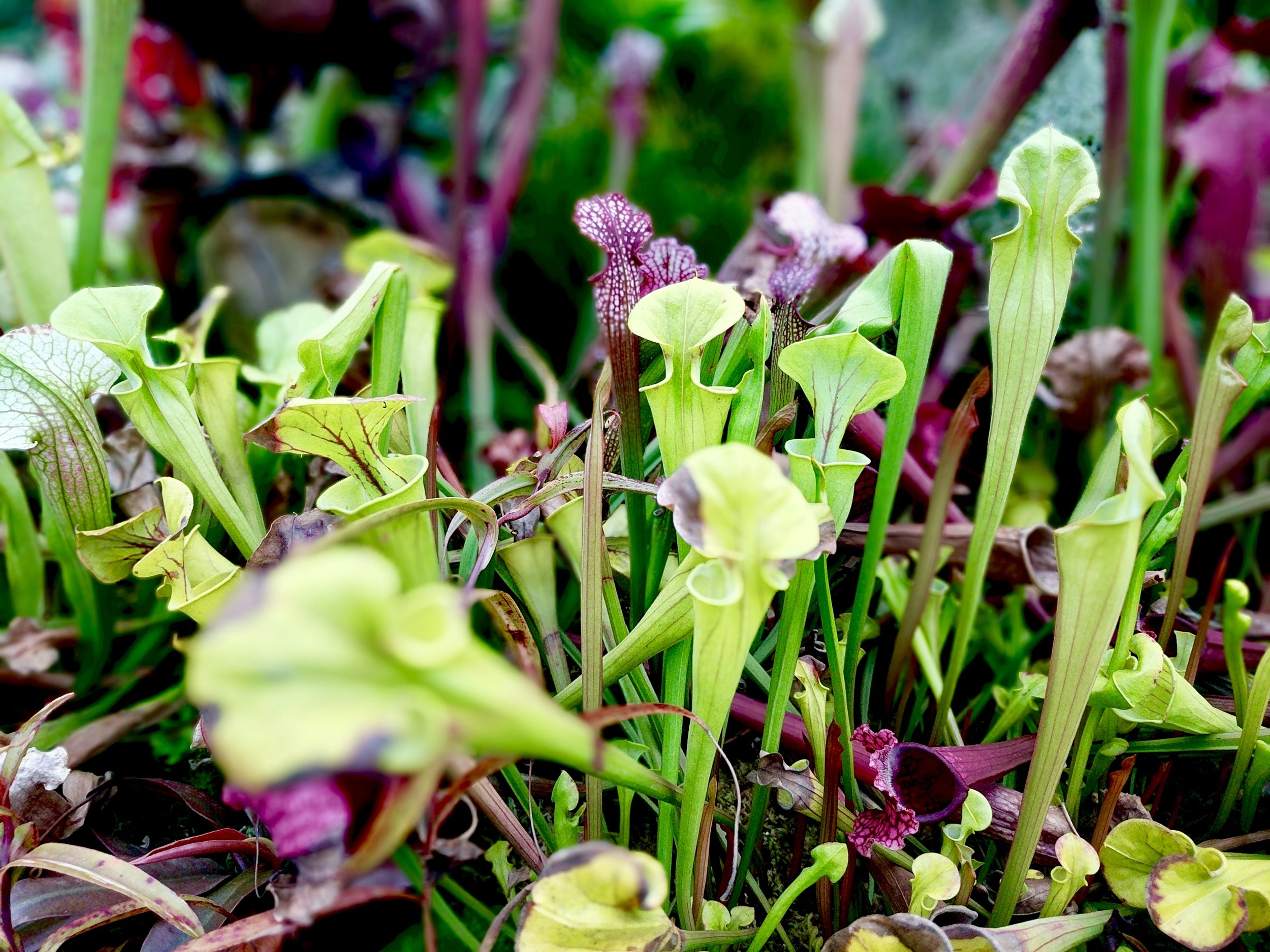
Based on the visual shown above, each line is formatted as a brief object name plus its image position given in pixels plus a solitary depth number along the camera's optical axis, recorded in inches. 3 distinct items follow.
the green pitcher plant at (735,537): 7.8
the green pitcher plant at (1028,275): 11.0
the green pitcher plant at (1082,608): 8.4
